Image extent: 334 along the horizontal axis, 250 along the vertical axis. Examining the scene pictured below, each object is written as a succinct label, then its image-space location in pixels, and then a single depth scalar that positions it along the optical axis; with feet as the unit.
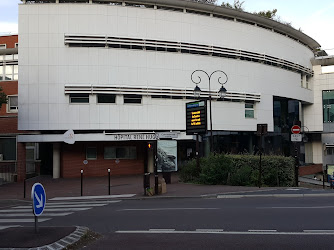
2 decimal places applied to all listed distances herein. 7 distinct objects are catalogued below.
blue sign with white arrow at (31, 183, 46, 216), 27.47
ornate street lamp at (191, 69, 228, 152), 114.19
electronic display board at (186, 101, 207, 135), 76.74
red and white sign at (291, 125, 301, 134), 72.12
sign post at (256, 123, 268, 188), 66.99
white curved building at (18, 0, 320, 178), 102.53
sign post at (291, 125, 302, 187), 70.73
